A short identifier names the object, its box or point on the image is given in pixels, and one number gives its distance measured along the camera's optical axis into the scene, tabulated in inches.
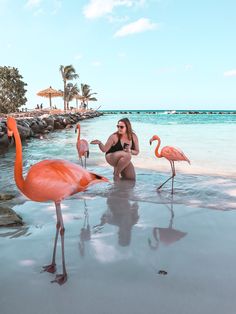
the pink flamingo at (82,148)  256.2
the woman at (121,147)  206.2
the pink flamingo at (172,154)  204.6
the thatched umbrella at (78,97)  2176.4
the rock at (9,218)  125.2
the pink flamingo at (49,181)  90.7
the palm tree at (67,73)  1686.2
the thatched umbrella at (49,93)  1316.2
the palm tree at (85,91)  2551.6
